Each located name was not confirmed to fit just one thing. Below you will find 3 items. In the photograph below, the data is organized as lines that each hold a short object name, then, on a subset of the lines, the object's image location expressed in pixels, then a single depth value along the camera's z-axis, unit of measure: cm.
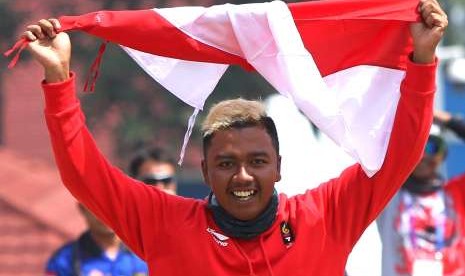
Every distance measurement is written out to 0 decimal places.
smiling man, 962
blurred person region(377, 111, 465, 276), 1578
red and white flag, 994
